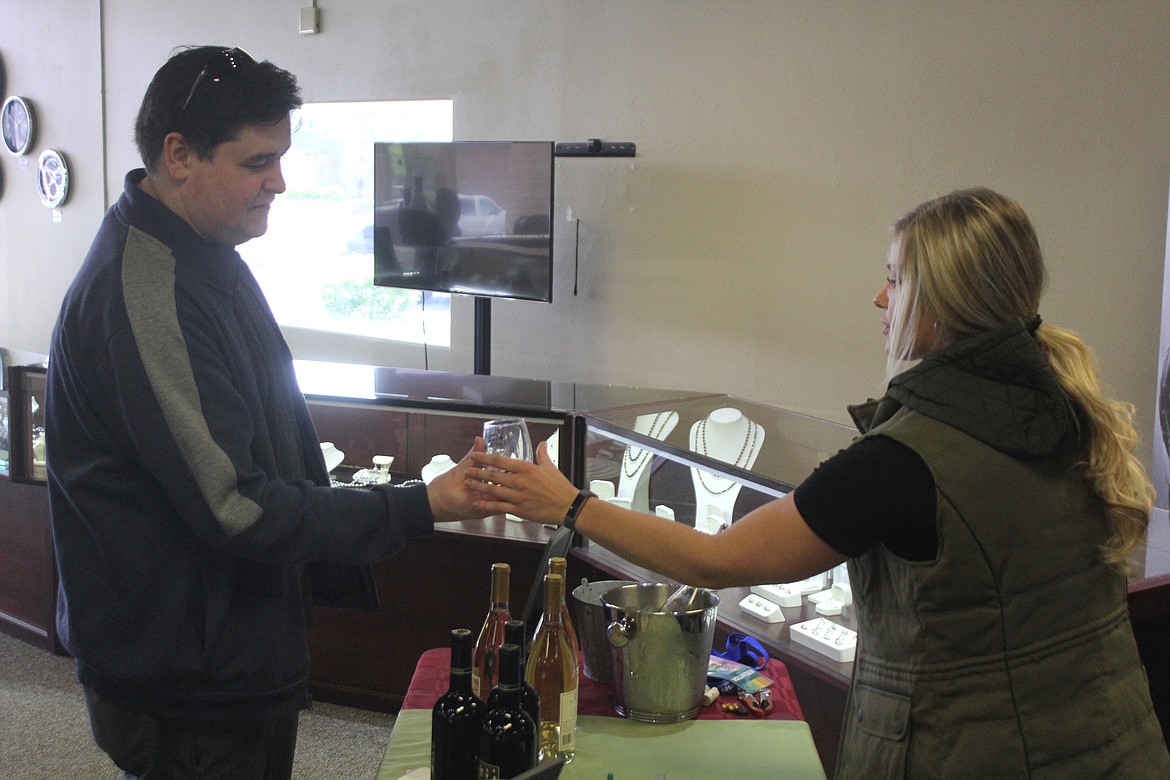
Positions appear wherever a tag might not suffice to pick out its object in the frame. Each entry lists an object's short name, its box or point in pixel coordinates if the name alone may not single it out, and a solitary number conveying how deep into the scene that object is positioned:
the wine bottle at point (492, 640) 1.54
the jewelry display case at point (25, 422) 3.59
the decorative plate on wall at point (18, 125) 7.80
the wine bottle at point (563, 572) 1.51
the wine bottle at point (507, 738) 1.29
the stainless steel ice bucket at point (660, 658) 1.67
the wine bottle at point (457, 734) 1.34
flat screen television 5.07
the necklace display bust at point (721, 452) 2.46
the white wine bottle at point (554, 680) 1.54
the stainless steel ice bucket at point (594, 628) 1.78
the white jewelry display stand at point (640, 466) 2.67
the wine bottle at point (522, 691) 1.32
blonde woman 1.27
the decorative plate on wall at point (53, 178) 7.59
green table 1.55
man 1.41
